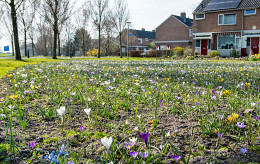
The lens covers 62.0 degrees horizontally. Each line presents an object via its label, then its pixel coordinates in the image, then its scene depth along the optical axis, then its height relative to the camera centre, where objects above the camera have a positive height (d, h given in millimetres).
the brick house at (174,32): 47438 +7216
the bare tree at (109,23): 36188 +7392
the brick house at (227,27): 27219 +5025
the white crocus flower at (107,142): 1391 -494
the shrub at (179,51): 30012 +1956
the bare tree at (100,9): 32781 +8653
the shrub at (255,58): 19069 +557
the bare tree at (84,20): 40625 +9230
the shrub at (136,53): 36497 +2028
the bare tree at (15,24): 16828 +3257
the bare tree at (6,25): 42469 +8265
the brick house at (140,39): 62581 +7630
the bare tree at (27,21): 40134 +8717
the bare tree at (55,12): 23406 +5993
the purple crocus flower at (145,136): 1468 -485
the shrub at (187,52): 28783 +1695
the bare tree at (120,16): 35066 +7992
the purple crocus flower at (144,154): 1479 -620
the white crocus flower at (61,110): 1974 -410
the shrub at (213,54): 26562 +1290
